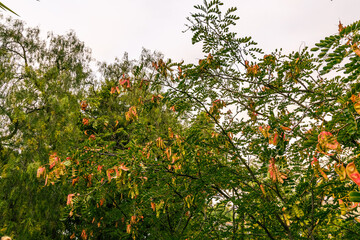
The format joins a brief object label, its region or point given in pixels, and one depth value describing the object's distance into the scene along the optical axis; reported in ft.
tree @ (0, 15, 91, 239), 14.99
